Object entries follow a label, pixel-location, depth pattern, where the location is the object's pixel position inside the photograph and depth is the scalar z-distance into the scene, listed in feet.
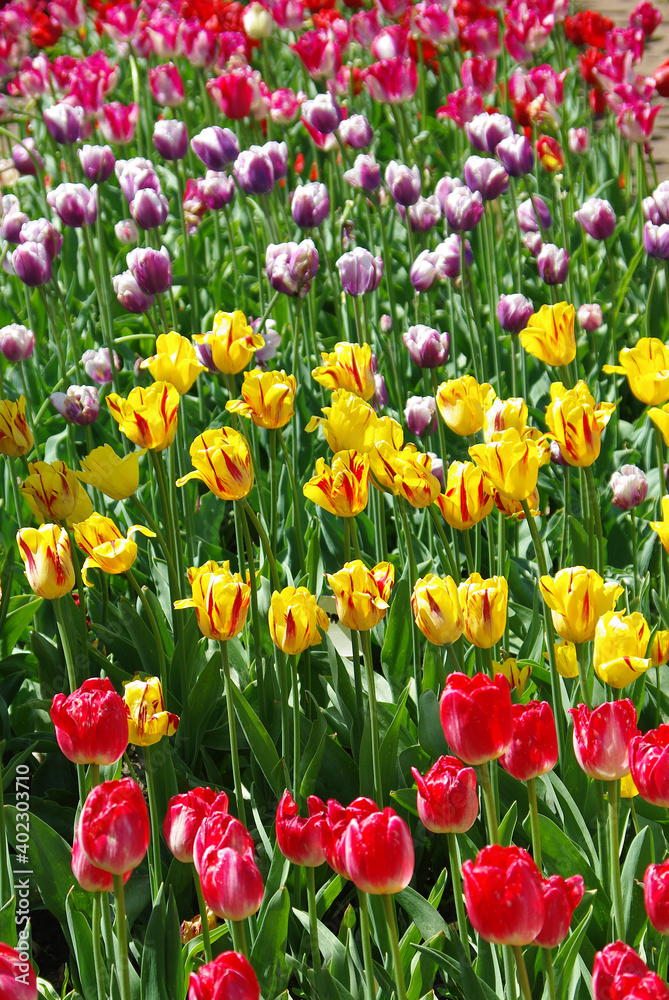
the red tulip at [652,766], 10.20
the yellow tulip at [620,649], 10.61
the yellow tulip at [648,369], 11.67
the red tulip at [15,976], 9.78
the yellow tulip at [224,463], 11.25
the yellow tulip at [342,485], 11.23
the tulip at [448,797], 10.25
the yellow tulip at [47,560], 10.99
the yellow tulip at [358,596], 10.83
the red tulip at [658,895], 9.96
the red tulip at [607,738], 10.31
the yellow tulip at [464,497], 11.26
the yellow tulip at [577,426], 11.33
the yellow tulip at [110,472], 11.45
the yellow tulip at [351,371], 12.09
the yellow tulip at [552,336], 12.24
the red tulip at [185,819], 10.43
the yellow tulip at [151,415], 11.44
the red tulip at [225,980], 9.76
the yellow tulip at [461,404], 11.82
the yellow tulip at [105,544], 11.22
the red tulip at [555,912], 9.97
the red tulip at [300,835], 10.35
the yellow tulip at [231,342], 12.00
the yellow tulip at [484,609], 10.85
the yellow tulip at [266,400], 11.70
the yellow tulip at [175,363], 11.89
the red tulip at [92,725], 10.41
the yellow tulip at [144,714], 10.92
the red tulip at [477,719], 10.28
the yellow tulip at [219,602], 10.88
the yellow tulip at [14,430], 11.77
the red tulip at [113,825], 10.09
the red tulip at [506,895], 9.82
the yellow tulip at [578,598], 10.75
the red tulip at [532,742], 10.43
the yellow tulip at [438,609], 10.76
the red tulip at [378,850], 10.00
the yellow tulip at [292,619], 10.94
